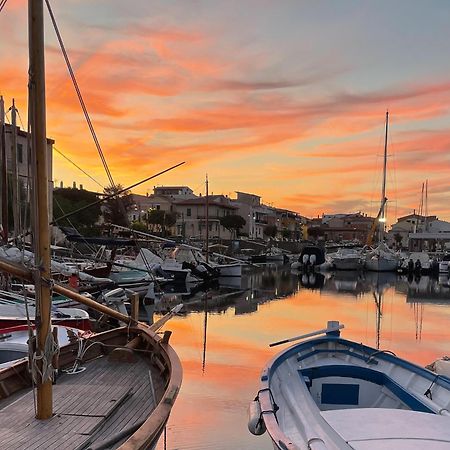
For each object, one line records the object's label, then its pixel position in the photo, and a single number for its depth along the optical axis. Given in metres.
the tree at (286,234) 119.12
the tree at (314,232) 132.62
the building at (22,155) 34.18
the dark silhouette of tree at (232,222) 84.19
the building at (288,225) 119.22
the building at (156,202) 83.94
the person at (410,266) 53.03
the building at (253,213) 96.50
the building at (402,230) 123.66
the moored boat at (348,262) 57.62
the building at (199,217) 84.81
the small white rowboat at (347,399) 4.63
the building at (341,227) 136.98
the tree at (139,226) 60.88
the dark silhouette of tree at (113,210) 57.40
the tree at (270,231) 105.56
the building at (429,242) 78.19
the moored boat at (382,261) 54.87
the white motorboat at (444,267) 51.22
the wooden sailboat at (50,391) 4.68
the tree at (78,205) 48.76
